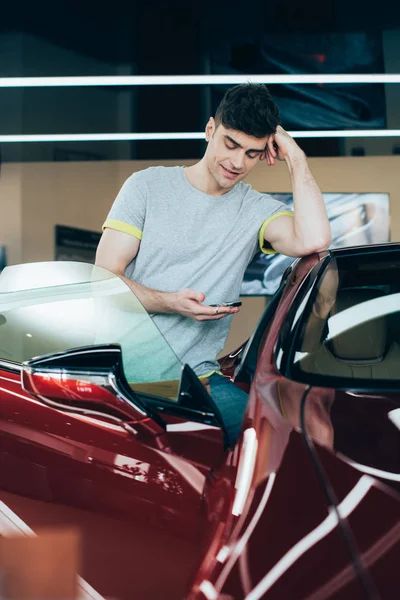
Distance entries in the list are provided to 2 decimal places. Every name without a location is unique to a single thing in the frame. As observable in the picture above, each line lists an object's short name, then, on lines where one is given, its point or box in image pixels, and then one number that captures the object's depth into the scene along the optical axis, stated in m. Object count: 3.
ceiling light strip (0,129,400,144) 6.31
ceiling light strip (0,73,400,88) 5.52
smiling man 1.77
